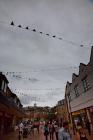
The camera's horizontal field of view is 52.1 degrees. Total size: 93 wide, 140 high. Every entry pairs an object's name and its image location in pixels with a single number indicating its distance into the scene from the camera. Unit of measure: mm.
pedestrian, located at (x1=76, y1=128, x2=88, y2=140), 3447
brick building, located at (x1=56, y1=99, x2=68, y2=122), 32789
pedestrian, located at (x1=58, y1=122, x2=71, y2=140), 2900
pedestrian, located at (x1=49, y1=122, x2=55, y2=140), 9034
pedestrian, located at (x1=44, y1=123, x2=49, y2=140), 8081
